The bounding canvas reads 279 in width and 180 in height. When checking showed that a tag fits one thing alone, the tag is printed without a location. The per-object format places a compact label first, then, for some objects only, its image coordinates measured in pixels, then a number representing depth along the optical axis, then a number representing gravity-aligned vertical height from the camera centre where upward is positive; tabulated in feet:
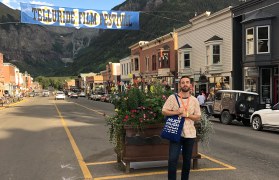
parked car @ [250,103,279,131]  35.05 -4.69
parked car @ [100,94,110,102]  125.43 -5.89
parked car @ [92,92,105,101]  145.72 -5.89
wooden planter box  16.81 -3.89
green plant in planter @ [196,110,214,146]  17.55 -2.89
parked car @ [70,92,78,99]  187.56 -6.58
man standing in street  13.57 -1.66
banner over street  60.90 +16.78
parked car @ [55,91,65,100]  156.55 -6.04
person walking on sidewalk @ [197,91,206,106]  50.34 -2.69
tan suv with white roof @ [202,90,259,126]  41.77 -3.30
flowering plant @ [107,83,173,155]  16.94 -1.62
